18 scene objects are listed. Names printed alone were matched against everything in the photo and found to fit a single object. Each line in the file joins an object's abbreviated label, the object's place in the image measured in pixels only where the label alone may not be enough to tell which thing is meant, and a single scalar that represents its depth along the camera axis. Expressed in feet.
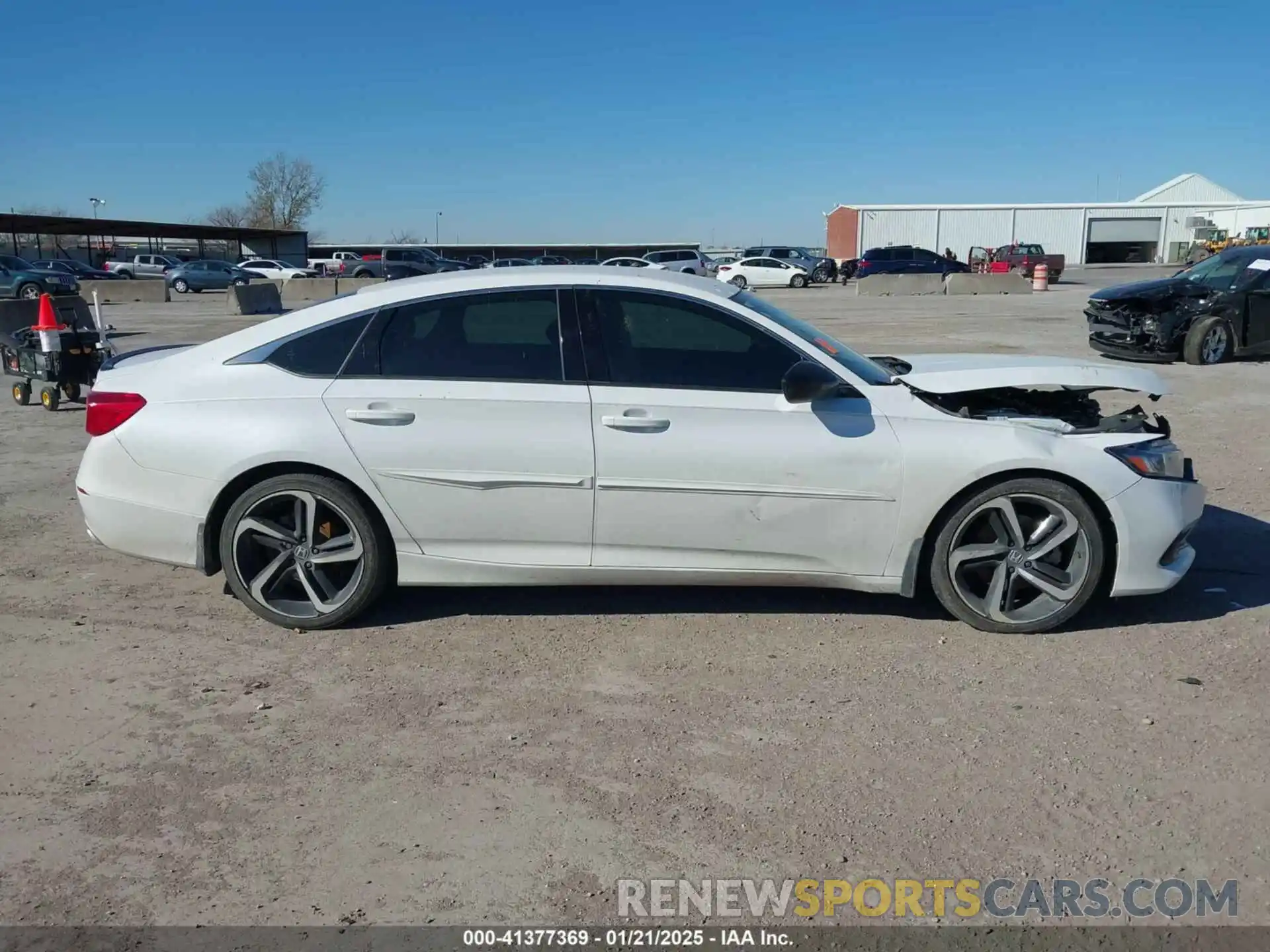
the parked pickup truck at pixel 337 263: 167.53
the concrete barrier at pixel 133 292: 113.50
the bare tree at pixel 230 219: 354.13
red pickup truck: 153.58
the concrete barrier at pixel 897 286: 122.72
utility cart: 34.65
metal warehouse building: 235.61
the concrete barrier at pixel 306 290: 119.96
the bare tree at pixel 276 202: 333.42
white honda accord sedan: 14.44
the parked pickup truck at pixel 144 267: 180.55
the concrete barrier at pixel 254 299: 91.56
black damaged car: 43.62
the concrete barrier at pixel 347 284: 121.67
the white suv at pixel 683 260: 150.49
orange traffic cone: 34.17
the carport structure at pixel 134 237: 184.34
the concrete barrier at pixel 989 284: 119.65
